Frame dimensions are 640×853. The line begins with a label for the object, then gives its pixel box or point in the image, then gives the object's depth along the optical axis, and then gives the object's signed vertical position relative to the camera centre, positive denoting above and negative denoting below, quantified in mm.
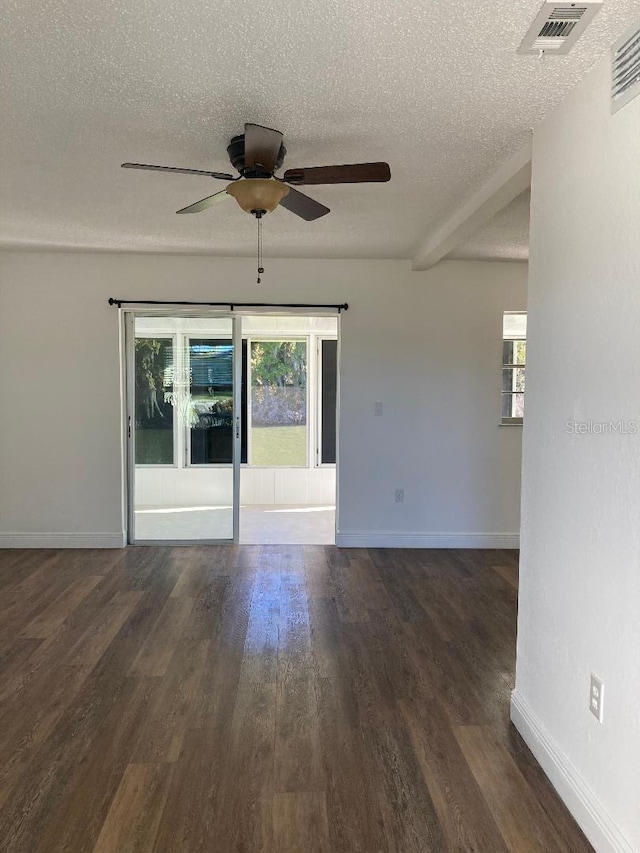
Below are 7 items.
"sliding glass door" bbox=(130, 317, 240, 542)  4766 -347
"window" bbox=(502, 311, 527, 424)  4805 +238
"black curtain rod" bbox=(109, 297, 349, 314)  4621 +709
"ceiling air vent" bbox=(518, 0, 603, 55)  1485 +1047
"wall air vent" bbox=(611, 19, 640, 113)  1523 +929
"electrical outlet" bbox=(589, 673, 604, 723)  1680 -946
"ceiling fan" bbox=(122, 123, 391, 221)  2084 +848
